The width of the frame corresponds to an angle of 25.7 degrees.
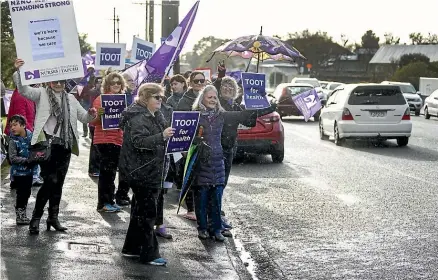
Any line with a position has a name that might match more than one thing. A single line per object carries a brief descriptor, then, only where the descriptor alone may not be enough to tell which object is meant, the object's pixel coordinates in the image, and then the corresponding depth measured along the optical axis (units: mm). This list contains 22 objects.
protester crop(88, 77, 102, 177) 14248
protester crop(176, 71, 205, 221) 10312
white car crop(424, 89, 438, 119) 38969
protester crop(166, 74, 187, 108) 11812
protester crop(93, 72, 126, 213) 11383
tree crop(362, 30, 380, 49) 127838
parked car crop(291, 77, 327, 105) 50744
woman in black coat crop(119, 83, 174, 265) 8094
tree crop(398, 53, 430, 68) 84306
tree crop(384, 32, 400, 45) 120875
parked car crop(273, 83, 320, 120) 33875
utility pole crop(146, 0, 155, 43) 47653
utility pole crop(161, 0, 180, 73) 21375
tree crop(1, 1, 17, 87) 28031
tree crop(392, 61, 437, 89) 70250
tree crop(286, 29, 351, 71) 101562
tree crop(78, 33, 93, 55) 72250
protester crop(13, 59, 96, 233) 9383
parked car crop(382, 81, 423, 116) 43625
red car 18078
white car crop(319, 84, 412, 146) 22406
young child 10047
